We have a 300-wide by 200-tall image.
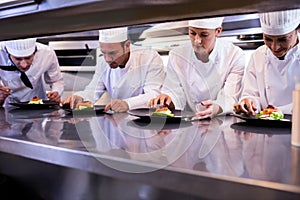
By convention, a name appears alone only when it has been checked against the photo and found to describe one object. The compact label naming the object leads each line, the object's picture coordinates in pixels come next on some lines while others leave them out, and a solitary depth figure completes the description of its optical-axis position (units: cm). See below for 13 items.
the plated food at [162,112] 123
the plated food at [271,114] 117
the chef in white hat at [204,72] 156
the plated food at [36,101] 184
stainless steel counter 57
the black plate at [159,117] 121
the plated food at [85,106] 158
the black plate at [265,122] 110
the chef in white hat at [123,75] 165
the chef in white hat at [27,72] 222
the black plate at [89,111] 153
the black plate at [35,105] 179
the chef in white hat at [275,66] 161
